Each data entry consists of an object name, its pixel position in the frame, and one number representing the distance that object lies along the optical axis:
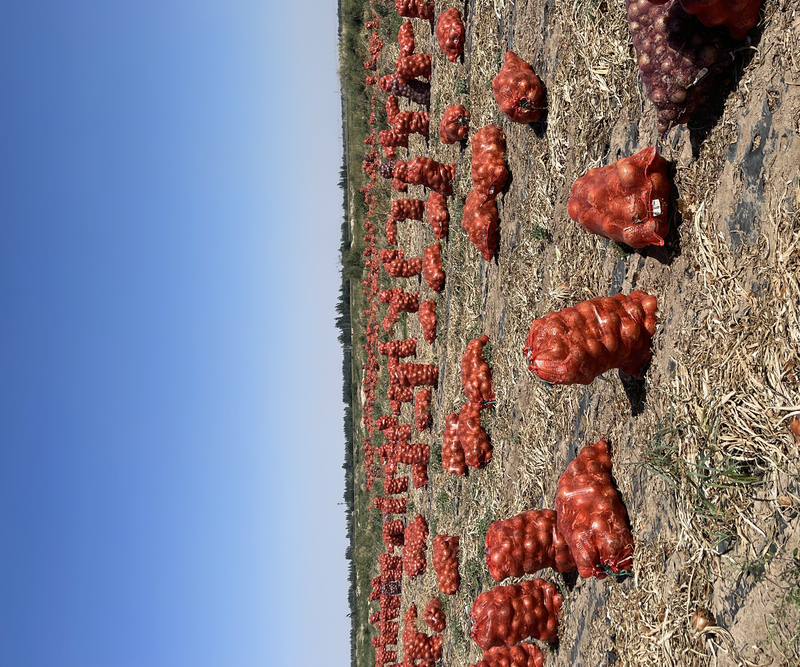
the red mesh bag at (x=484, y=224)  7.01
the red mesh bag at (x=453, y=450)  8.05
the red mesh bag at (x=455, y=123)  8.40
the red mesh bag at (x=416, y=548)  10.54
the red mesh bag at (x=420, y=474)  10.74
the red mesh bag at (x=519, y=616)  5.08
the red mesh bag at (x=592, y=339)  3.78
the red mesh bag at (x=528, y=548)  4.83
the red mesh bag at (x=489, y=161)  6.77
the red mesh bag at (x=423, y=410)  10.60
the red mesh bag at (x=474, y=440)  7.34
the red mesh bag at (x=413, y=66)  11.03
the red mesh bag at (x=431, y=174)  8.91
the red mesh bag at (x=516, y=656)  5.40
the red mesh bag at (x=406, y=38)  11.95
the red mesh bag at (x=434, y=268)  10.02
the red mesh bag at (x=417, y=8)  10.66
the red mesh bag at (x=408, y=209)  12.03
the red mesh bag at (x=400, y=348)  12.32
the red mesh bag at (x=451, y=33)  8.74
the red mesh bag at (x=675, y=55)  2.97
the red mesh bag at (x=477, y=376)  7.25
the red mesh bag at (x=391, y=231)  14.96
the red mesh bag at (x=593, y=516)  4.03
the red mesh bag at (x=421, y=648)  9.66
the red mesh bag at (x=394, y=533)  13.27
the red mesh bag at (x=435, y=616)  9.16
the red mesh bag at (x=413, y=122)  11.58
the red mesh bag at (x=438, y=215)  9.50
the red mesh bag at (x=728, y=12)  2.72
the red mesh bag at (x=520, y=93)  5.69
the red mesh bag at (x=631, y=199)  3.61
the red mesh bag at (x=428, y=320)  10.41
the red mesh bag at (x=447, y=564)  8.22
